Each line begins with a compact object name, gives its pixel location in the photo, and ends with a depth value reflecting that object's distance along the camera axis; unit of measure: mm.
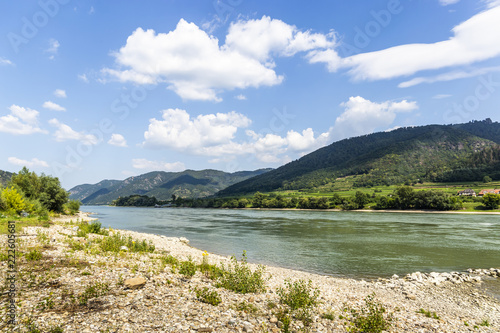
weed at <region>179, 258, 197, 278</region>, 14383
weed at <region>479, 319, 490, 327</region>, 11670
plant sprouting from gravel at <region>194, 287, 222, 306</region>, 10720
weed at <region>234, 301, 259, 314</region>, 10324
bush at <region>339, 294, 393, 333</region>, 9430
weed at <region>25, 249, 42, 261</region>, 13584
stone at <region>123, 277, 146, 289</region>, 11289
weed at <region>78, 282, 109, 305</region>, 9366
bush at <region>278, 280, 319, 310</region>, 11114
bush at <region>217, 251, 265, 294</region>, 12867
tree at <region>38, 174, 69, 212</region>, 59375
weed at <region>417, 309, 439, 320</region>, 11851
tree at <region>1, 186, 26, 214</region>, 37125
